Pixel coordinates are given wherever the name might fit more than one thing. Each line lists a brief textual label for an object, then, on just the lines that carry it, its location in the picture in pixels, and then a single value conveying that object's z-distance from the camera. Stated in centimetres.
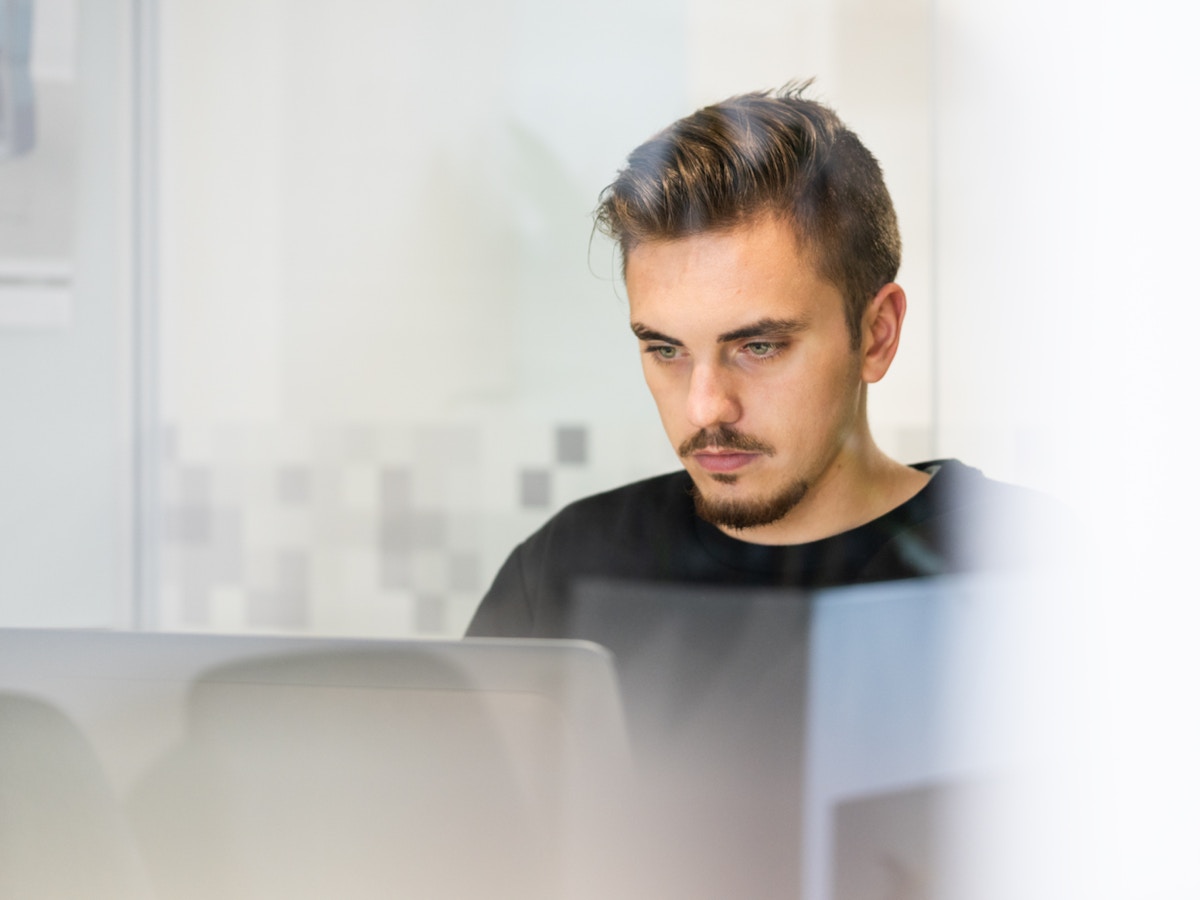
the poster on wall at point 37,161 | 208
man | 192
